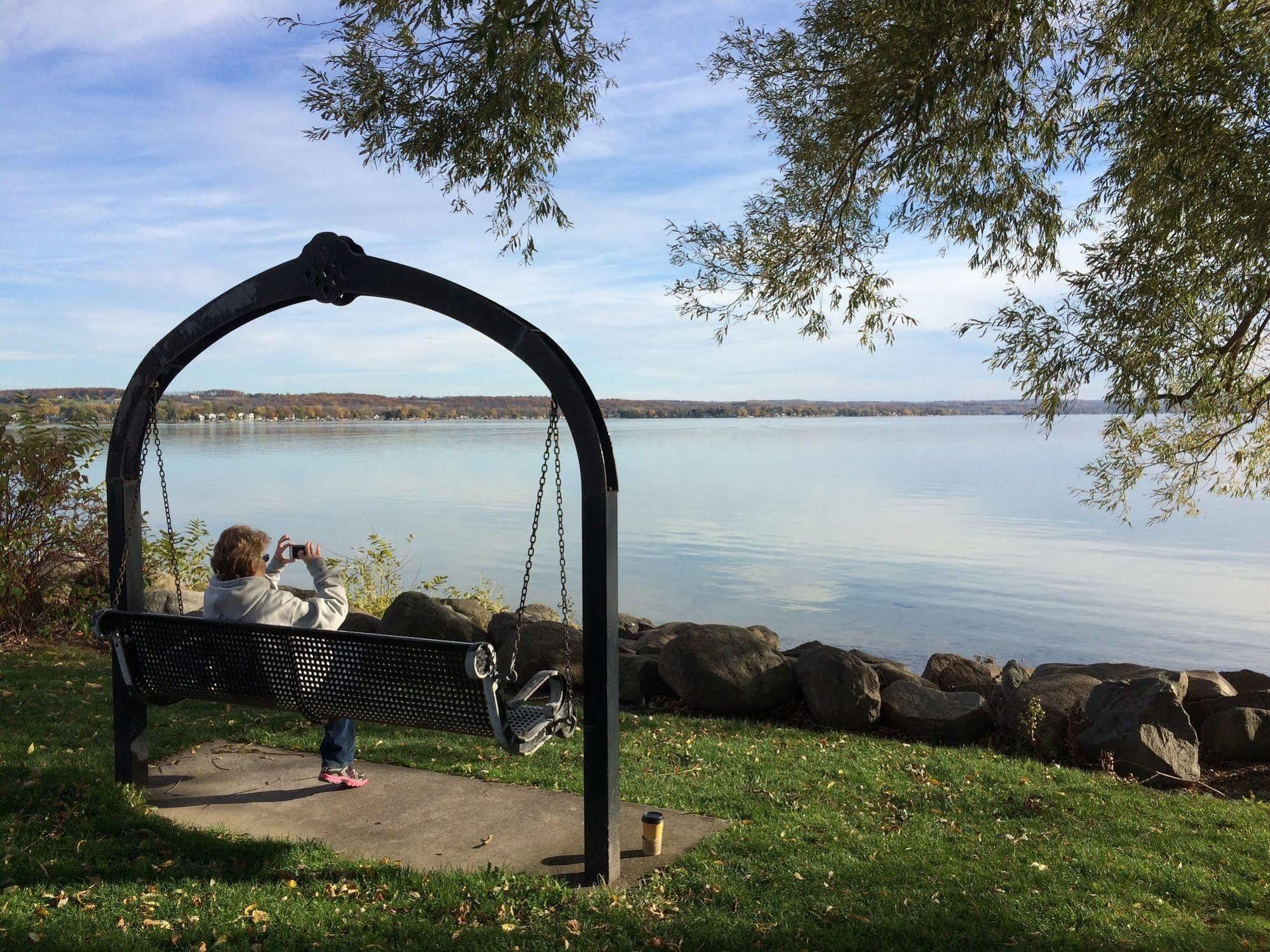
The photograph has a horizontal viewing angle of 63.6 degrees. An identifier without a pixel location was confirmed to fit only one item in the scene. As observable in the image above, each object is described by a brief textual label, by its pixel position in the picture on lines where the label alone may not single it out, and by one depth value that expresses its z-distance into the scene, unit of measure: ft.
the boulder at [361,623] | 32.17
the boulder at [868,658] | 31.76
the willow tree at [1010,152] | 23.15
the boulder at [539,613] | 32.94
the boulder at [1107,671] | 29.99
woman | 17.49
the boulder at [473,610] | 32.89
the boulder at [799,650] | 32.75
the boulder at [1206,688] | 28.35
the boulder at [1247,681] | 30.48
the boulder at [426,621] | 30.68
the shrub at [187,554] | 36.65
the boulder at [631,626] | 38.99
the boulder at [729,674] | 26.99
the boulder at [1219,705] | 27.58
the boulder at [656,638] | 33.32
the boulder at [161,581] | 36.19
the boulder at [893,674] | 28.86
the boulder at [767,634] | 34.41
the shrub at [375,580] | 43.34
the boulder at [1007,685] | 26.43
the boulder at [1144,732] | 23.84
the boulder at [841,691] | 26.27
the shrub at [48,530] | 32.27
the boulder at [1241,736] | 25.98
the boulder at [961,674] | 30.78
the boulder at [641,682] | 28.45
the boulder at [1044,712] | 24.97
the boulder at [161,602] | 33.37
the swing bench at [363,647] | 14.40
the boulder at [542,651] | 28.63
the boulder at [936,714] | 25.89
